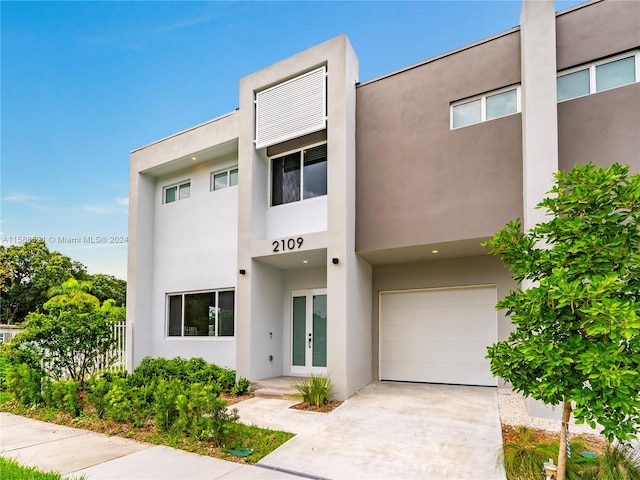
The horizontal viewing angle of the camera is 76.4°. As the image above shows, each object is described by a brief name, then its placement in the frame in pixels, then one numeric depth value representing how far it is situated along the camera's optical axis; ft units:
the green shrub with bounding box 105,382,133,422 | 22.00
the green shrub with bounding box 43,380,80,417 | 24.30
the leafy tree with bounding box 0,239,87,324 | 89.45
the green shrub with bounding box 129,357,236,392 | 31.76
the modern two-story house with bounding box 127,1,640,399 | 24.02
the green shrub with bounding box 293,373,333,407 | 25.75
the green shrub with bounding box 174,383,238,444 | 18.72
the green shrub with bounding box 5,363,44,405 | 27.14
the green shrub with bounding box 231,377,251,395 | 30.40
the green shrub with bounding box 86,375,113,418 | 23.08
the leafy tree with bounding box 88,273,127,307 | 104.63
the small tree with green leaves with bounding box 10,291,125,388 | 28.63
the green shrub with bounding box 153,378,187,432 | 20.26
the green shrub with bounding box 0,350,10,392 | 33.20
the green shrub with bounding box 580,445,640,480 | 13.28
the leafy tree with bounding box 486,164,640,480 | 11.28
